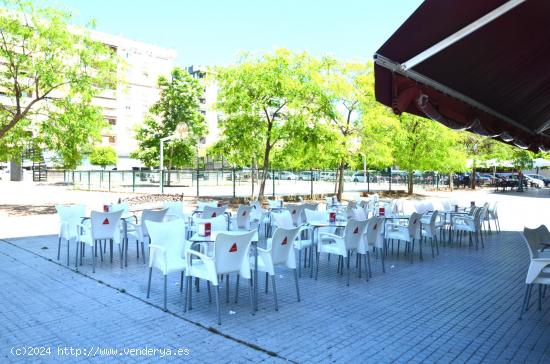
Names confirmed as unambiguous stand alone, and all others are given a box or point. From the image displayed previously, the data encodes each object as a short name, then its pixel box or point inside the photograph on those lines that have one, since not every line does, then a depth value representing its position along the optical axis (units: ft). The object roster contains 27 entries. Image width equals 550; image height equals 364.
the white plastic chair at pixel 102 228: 24.02
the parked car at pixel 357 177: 128.74
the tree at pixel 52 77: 49.80
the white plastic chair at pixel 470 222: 33.01
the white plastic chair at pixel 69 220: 26.22
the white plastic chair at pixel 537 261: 16.84
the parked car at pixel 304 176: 119.59
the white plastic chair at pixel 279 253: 18.37
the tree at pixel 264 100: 53.36
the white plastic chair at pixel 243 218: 31.04
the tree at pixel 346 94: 63.67
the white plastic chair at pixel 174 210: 29.19
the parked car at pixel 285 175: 105.80
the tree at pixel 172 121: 130.75
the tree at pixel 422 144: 78.43
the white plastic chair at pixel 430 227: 29.68
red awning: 11.19
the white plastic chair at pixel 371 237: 23.03
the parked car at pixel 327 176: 114.69
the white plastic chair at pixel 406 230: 27.07
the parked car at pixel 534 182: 137.26
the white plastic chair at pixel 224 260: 16.51
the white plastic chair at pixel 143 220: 26.43
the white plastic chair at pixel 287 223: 24.00
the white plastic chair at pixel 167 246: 18.06
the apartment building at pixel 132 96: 202.28
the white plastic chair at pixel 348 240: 22.27
